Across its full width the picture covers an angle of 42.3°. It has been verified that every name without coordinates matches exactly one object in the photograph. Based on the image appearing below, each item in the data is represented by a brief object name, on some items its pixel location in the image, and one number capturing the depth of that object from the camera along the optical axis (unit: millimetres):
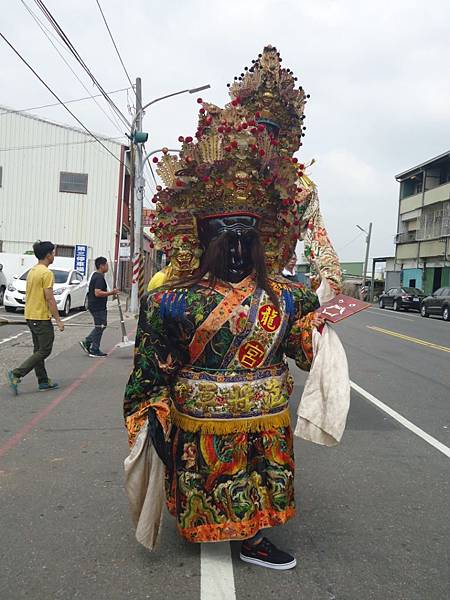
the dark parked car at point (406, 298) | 30375
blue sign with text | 24853
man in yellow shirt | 6859
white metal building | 28609
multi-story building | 38156
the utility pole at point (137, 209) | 17641
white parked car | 16766
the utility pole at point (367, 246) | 47188
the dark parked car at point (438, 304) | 24609
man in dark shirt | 9797
